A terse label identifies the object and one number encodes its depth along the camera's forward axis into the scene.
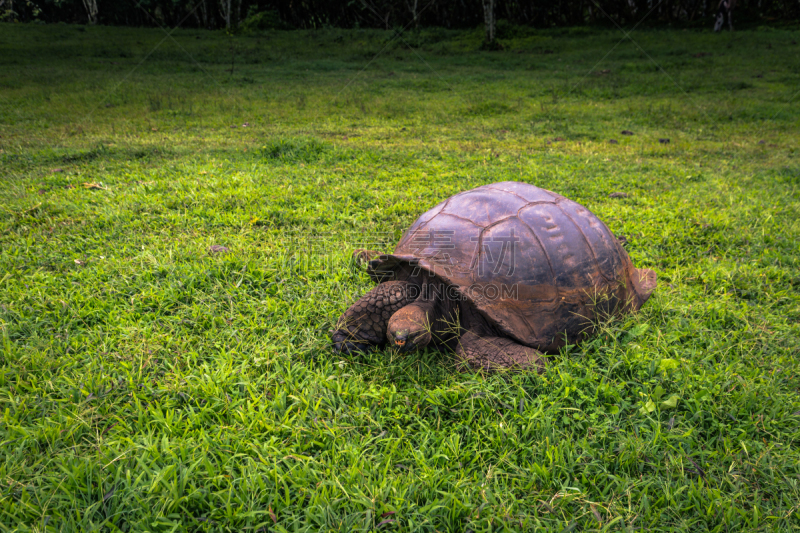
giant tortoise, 2.25
